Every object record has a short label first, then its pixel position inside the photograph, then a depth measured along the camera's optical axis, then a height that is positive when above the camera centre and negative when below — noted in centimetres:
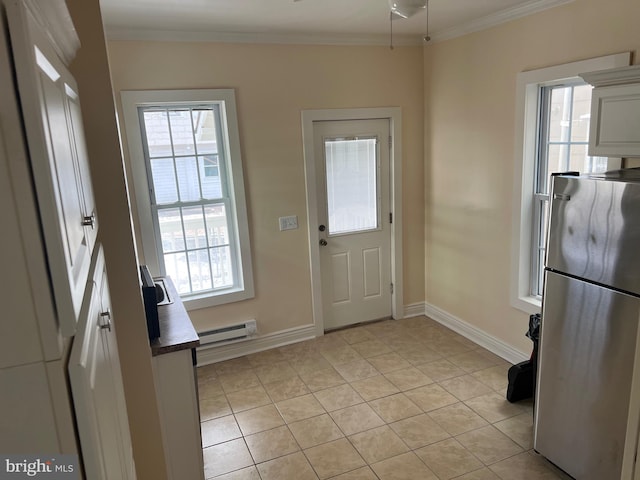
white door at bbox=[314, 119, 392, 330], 407 -63
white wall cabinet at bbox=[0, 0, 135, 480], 59 -15
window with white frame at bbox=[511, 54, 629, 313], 294 -7
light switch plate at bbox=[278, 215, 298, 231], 391 -58
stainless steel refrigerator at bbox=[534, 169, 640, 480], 200 -87
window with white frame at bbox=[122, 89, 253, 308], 339 -24
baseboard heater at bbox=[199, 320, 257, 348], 382 -148
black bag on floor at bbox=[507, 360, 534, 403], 311 -163
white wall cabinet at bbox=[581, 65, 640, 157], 221 +12
